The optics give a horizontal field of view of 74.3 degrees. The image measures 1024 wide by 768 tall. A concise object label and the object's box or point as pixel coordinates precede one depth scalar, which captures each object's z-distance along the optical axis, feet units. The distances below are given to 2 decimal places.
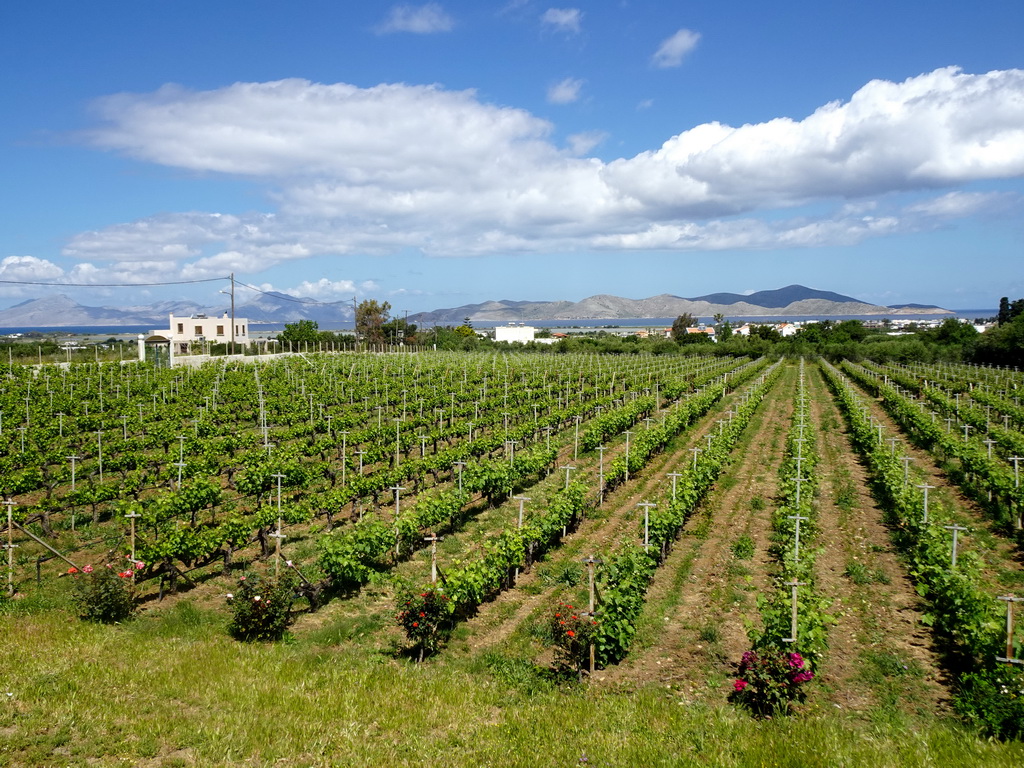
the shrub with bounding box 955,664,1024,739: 23.16
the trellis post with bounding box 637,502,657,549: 37.47
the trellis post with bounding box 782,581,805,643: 26.27
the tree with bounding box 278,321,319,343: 256.73
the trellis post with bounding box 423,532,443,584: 32.96
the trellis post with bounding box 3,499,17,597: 34.91
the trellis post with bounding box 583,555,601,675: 28.34
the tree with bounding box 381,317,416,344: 319.47
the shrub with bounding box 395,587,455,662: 30.19
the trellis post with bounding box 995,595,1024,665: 23.79
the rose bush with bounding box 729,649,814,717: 25.23
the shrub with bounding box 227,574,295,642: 31.17
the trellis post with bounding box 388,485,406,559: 41.60
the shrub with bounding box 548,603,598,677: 28.60
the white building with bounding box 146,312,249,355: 229.66
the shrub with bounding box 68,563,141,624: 32.12
